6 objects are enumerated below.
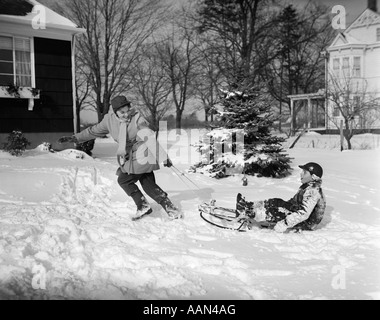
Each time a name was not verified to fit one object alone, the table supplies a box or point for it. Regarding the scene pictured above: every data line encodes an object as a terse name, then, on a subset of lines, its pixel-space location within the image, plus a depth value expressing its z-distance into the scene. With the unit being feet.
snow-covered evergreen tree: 23.07
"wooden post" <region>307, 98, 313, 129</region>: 56.59
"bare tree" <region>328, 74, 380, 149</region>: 43.42
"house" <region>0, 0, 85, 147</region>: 32.22
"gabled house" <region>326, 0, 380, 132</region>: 43.79
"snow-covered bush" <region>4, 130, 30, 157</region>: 26.61
